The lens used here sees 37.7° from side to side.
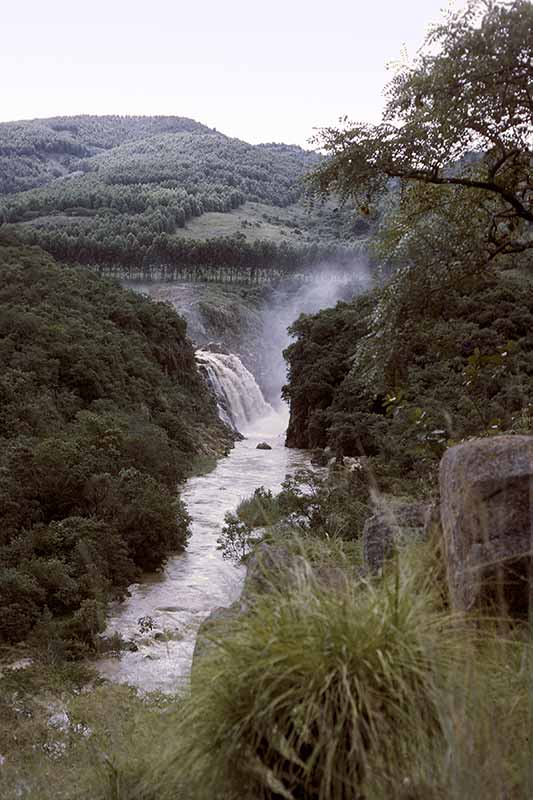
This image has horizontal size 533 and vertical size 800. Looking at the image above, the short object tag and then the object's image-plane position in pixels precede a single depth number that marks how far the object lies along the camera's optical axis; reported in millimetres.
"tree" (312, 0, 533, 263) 7008
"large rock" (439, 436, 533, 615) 3768
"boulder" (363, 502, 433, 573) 4965
